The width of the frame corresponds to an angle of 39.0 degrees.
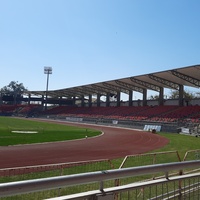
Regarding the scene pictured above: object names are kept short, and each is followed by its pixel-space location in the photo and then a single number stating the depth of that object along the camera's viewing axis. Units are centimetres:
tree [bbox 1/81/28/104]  12444
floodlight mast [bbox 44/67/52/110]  11094
